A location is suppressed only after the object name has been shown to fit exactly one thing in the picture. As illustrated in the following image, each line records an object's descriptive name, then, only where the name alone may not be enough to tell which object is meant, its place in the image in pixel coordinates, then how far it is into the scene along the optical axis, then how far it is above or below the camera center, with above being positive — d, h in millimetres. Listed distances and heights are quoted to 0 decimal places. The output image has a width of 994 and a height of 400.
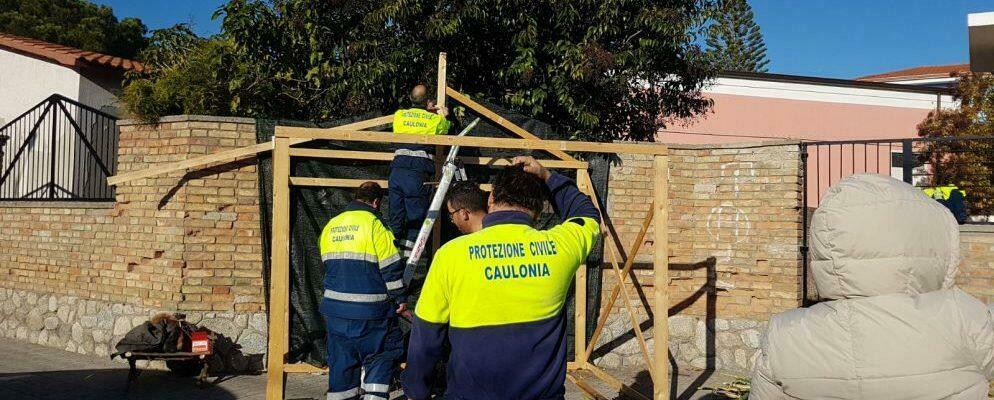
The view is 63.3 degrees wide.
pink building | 24266 +3325
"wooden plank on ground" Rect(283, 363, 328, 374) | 6969 -1366
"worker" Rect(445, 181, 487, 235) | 4086 +38
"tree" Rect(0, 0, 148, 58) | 27391 +6578
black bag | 7641 -1235
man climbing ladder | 7164 +335
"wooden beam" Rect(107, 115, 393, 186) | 7754 +537
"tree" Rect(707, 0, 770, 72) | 44719 +9375
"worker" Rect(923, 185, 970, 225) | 10273 +292
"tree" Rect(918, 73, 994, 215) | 17134 +2291
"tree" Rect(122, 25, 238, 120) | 8898 +1583
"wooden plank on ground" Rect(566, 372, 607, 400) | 6999 -1536
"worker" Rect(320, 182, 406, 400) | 6098 -690
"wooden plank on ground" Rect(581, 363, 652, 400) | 7070 -1517
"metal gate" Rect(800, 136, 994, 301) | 17047 +1224
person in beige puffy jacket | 2332 -289
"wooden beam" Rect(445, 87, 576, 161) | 7910 +997
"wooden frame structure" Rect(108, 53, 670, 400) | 6115 +126
